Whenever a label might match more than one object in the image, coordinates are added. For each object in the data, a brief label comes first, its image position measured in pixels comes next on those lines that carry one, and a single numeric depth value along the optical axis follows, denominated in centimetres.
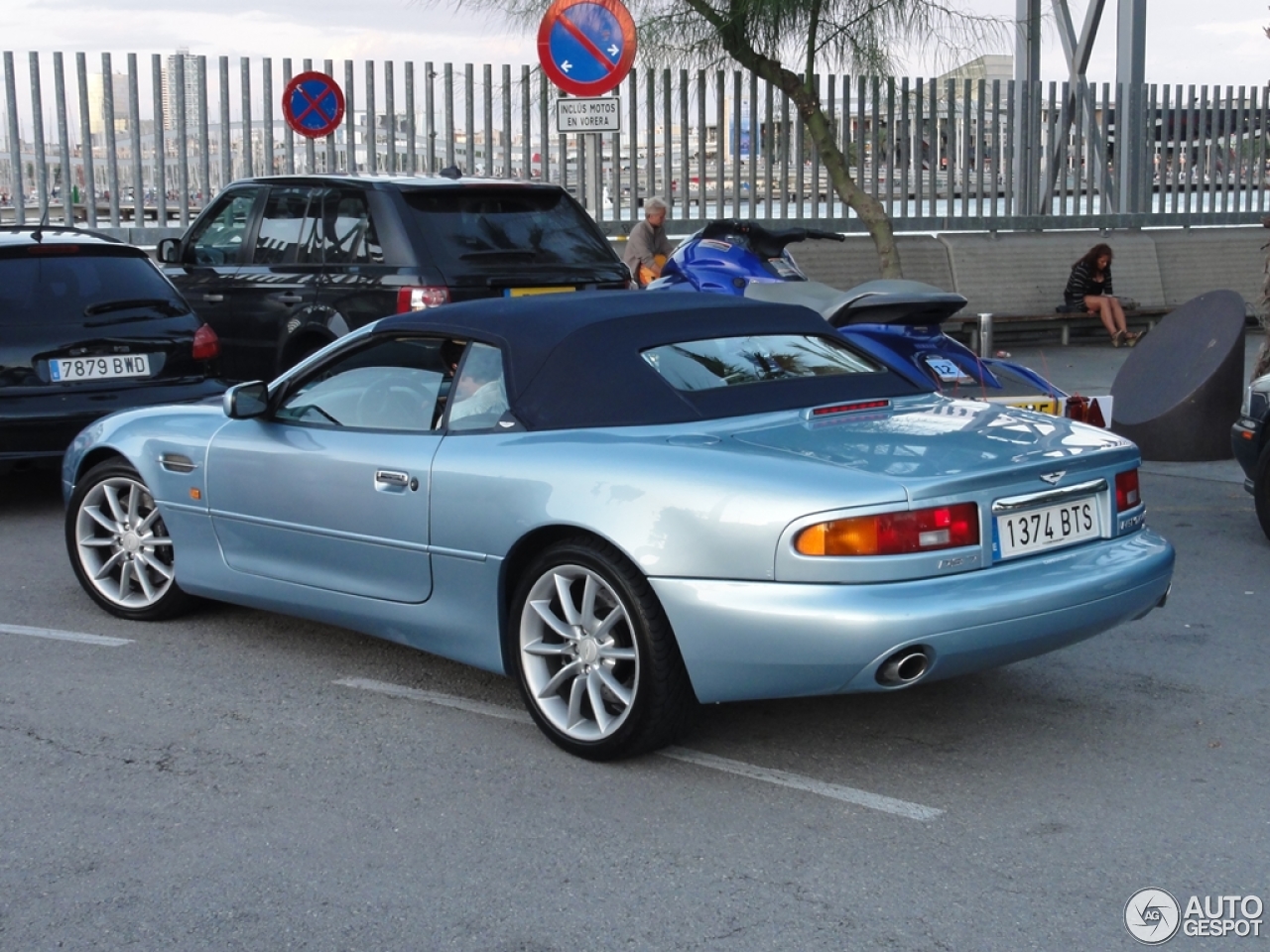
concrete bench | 1596
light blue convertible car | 430
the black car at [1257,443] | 776
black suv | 932
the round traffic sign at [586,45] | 1140
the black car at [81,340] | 857
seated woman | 1683
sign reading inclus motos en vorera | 1172
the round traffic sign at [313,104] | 1360
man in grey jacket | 1454
